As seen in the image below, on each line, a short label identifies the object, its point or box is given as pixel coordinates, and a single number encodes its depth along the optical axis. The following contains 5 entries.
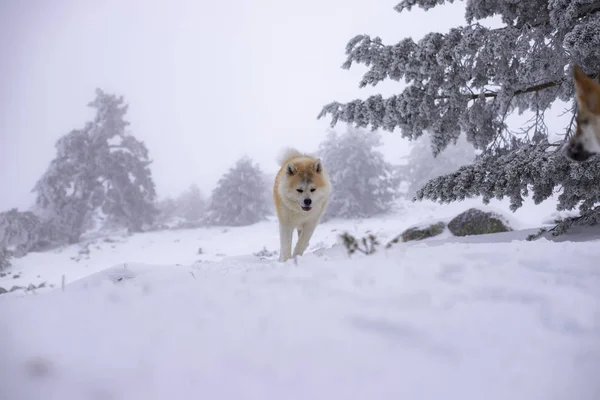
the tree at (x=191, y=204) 28.15
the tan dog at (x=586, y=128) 3.27
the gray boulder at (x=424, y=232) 9.01
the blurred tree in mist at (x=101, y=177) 20.67
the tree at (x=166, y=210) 25.83
